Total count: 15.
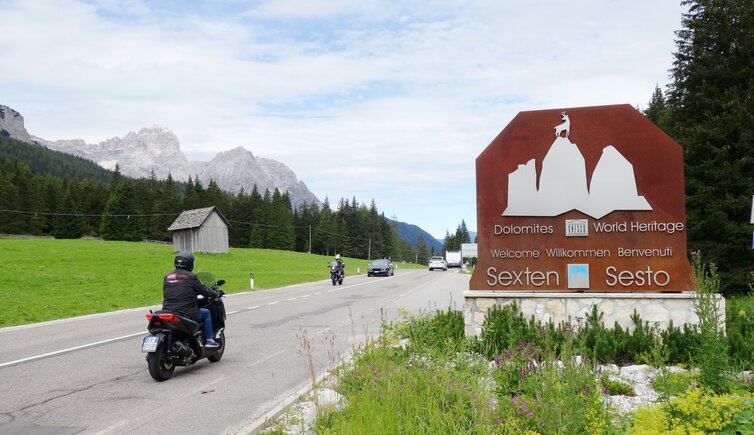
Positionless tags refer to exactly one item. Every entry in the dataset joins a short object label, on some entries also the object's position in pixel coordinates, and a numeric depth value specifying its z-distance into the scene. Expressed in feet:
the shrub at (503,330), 23.56
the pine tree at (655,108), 142.51
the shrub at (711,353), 16.02
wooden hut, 218.38
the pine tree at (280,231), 362.94
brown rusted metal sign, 28.25
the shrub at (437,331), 24.48
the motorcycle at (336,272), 106.63
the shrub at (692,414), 12.92
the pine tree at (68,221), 310.04
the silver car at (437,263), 235.52
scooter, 24.32
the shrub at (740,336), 20.38
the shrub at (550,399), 12.44
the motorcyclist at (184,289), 25.82
